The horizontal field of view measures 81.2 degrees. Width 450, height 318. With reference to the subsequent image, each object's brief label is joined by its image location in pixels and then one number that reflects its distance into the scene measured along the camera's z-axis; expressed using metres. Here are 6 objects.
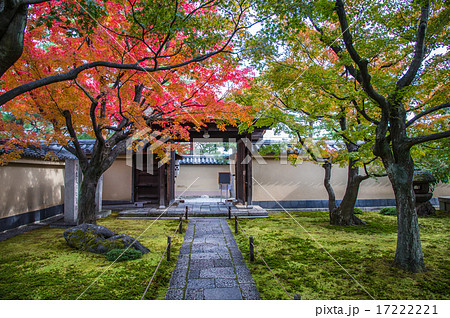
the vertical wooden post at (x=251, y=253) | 5.20
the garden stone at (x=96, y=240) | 5.77
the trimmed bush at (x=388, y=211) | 11.67
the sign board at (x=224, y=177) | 13.82
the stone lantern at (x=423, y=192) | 11.38
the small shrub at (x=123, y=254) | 5.22
